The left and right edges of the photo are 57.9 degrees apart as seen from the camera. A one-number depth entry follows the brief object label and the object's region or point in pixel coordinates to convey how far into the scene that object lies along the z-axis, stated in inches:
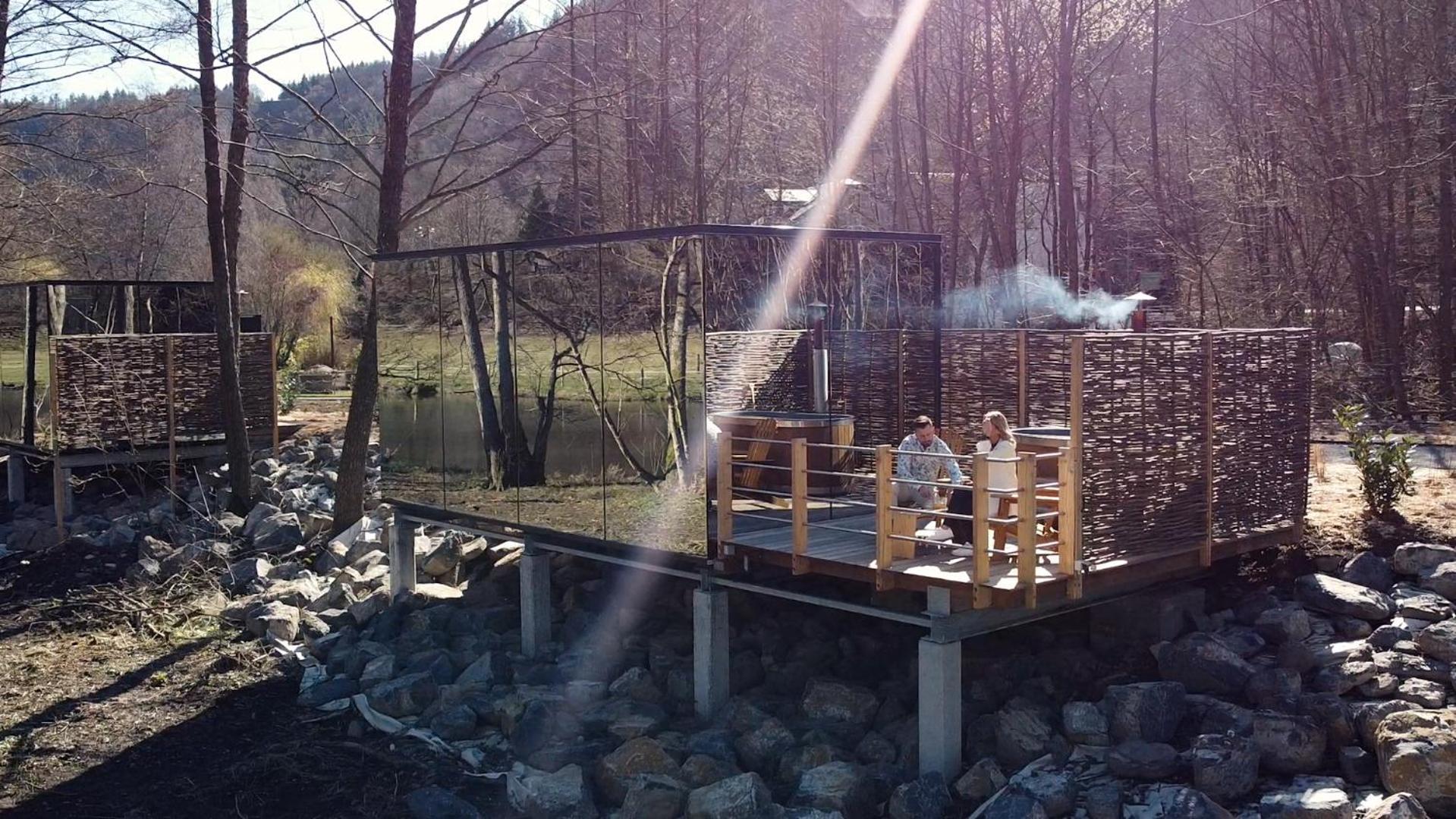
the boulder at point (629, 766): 374.6
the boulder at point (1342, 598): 396.5
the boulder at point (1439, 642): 369.4
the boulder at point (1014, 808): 316.5
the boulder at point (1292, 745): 330.0
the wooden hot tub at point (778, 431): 421.7
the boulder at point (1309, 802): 303.0
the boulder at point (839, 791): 346.6
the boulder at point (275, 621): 543.2
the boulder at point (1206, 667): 369.7
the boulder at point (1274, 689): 350.6
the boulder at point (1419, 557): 419.5
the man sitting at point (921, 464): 402.3
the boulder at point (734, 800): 343.9
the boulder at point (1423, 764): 307.4
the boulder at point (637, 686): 440.1
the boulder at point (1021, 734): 351.3
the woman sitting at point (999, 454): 377.7
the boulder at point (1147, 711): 345.4
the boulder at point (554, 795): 369.1
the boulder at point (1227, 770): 319.6
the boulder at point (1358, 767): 325.7
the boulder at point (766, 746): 382.3
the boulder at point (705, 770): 370.0
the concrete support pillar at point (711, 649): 422.6
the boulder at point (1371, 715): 335.0
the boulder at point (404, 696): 452.8
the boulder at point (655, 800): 353.4
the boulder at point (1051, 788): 324.8
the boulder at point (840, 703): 396.2
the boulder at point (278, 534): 683.4
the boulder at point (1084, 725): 351.6
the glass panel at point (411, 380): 538.6
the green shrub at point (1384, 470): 465.7
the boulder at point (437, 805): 367.2
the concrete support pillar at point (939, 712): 351.9
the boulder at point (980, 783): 340.5
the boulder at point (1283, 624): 389.7
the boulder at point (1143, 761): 328.5
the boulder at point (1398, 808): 295.6
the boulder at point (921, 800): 333.1
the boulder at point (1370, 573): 421.7
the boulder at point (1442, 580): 406.0
